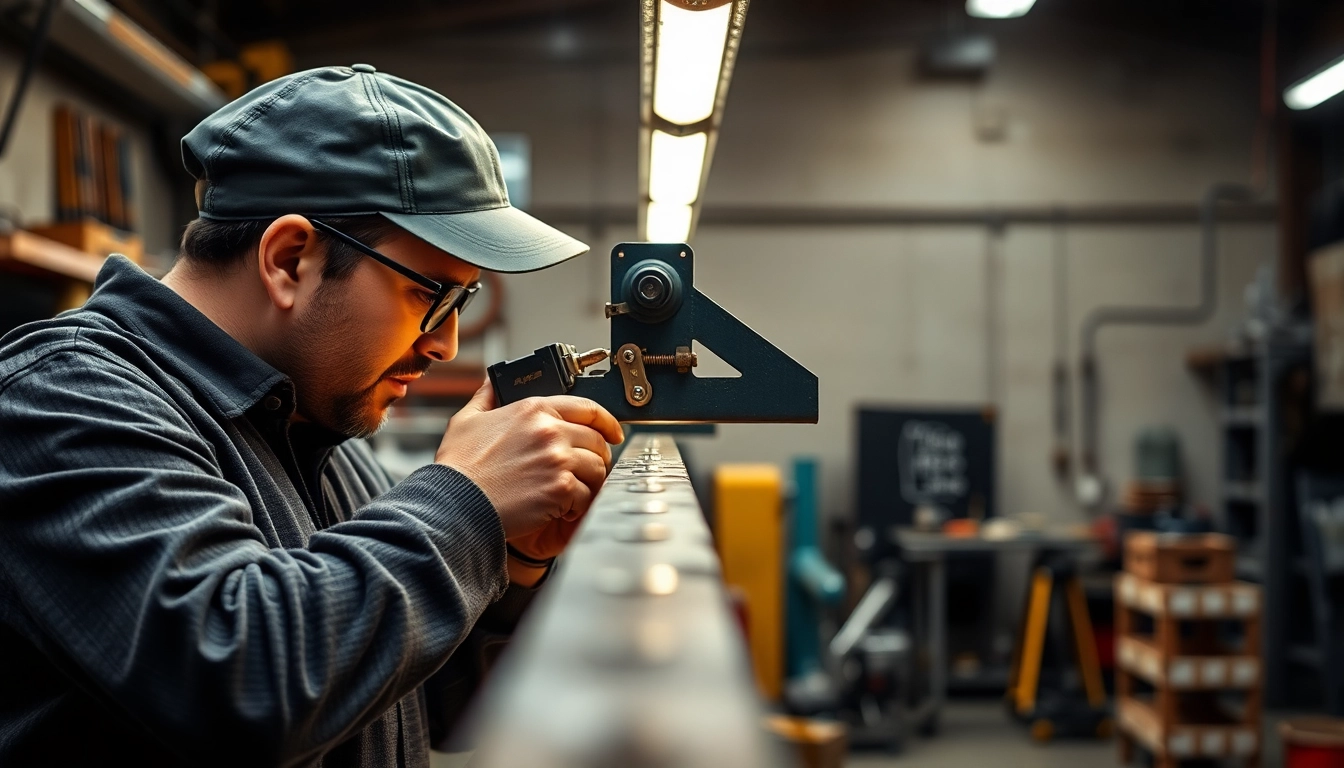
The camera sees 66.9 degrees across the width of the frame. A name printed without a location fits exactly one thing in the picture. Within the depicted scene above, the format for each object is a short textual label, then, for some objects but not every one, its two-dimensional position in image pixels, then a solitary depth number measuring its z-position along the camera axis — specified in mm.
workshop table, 4742
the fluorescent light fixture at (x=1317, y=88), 4559
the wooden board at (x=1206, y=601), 3775
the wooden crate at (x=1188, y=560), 3879
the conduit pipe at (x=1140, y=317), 5844
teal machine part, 4902
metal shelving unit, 5055
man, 681
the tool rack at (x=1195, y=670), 3773
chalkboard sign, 5406
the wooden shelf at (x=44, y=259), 2762
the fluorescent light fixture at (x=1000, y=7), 4375
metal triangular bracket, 1006
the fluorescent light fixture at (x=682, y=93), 1164
